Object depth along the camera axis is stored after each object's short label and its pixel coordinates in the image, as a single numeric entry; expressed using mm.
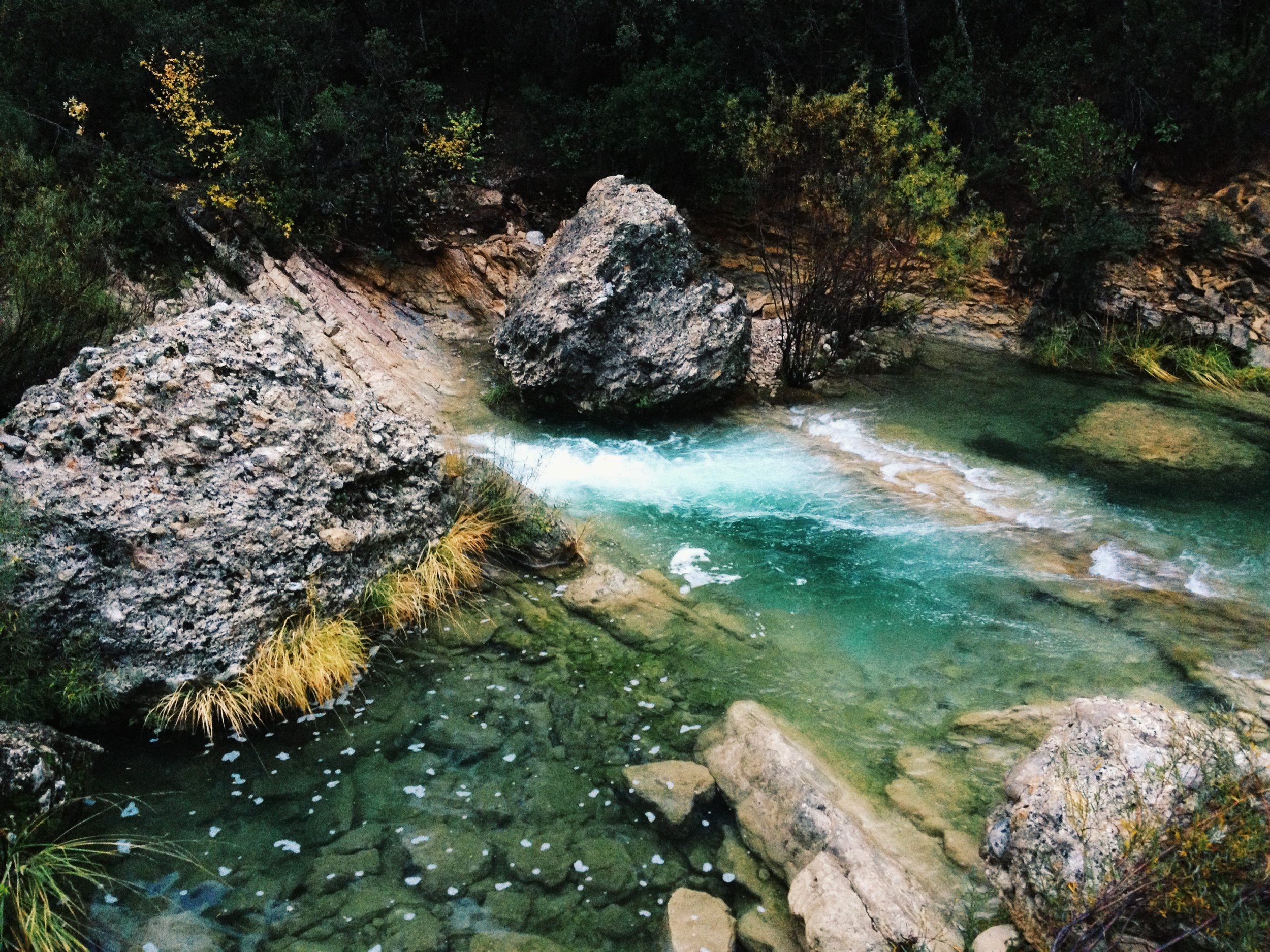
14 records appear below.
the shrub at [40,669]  5406
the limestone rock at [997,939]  4164
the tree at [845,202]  11438
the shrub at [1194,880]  3637
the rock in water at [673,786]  5262
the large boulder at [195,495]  5848
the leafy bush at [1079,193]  13141
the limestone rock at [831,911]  4207
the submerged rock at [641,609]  7062
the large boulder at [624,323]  10852
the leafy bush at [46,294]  7449
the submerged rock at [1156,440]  10125
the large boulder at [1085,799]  4125
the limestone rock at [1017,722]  5684
